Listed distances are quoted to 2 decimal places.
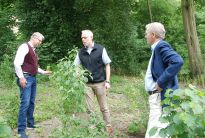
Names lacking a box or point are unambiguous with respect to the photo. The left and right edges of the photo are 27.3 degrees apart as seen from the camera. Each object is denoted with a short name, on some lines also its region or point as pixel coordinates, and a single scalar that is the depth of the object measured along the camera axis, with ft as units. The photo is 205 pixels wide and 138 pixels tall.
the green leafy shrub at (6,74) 41.90
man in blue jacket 16.85
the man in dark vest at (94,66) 23.11
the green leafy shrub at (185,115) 9.84
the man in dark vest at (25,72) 23.25
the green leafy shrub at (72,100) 18.63
